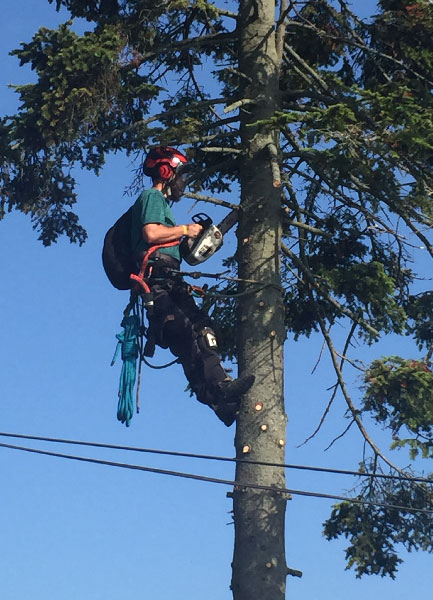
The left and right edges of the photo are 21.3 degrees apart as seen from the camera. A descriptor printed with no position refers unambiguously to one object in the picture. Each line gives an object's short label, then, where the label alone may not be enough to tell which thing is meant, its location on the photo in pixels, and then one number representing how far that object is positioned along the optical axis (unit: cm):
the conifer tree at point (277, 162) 1095
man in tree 1138
